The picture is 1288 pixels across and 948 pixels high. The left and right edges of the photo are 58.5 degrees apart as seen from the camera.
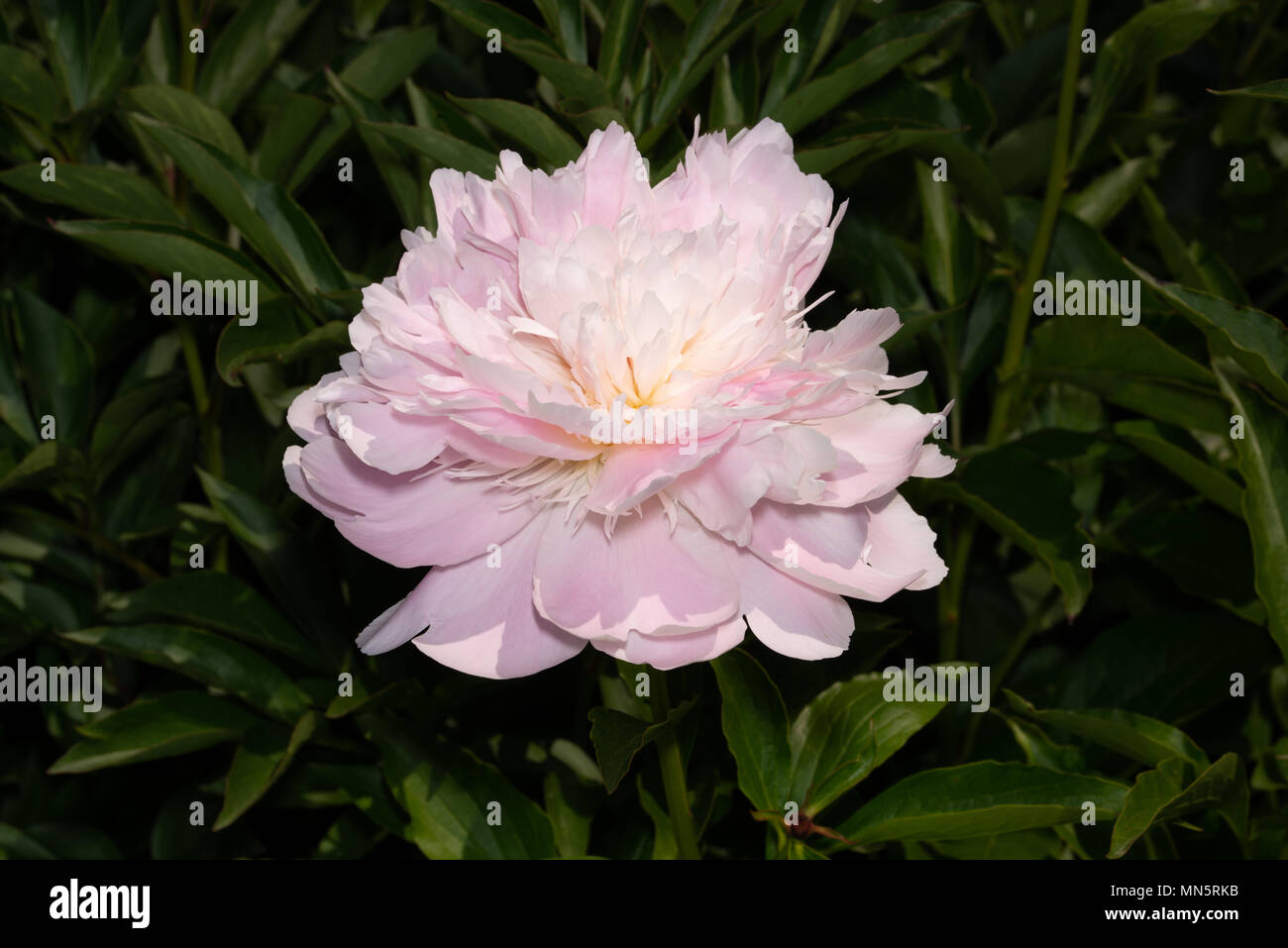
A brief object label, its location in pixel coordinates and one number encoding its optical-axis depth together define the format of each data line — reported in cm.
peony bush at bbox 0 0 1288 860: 58
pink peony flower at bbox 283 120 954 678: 55
